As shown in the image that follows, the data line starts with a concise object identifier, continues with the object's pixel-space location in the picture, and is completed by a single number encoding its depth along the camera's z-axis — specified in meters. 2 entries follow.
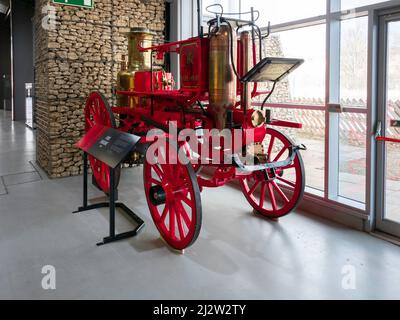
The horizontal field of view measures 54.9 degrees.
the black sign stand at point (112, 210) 3.45
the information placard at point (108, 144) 3.33
